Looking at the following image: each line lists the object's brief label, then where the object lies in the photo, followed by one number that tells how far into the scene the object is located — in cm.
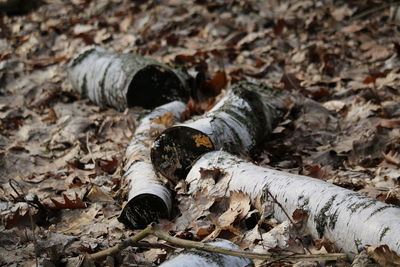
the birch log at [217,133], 772
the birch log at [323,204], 515
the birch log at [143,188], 688
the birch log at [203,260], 476
